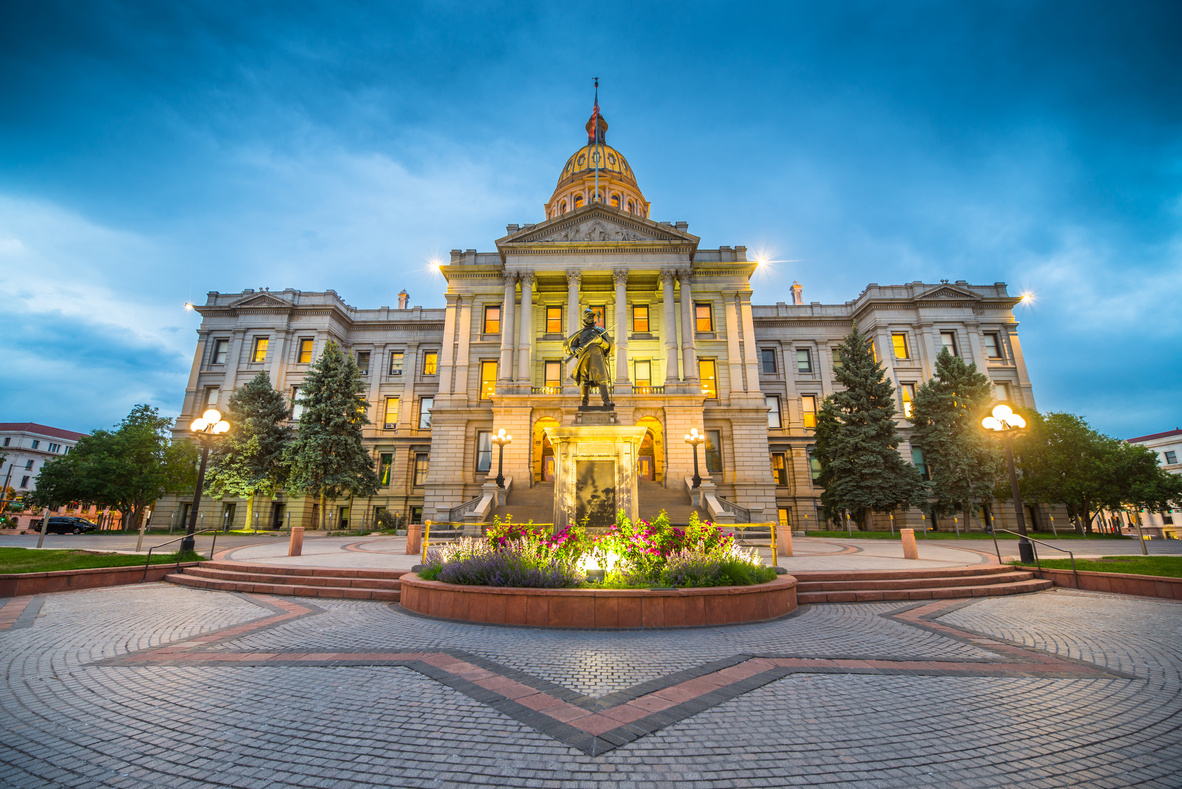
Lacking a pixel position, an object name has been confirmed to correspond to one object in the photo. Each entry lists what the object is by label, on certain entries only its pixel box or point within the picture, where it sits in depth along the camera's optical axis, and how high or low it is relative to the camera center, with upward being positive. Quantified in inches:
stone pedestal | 461.4 +43.9
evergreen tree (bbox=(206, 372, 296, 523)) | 1251.2 +177.7
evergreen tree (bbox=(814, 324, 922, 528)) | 1221.1 +176.4
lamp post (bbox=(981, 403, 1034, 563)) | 508.4 +94.4
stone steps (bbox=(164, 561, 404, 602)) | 402.6 -50.3
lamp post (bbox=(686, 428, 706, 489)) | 1007.6 +161.3
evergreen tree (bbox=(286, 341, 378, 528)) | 1244.5 +203.0
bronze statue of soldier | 534.6 +173.0
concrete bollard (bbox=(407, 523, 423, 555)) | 650.8 -21.2
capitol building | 1252.5 +478.2
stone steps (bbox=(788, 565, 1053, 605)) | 395.9 -50.8
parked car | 1391.5 -14.2
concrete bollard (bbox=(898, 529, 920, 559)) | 570.3 -26.0
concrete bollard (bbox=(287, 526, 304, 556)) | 605.0 -25.5
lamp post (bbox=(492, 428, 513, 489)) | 1040.2 +162.7
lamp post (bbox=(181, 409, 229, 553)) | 548.4 +97.4
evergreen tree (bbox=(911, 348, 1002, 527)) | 1267.2 +213.8
